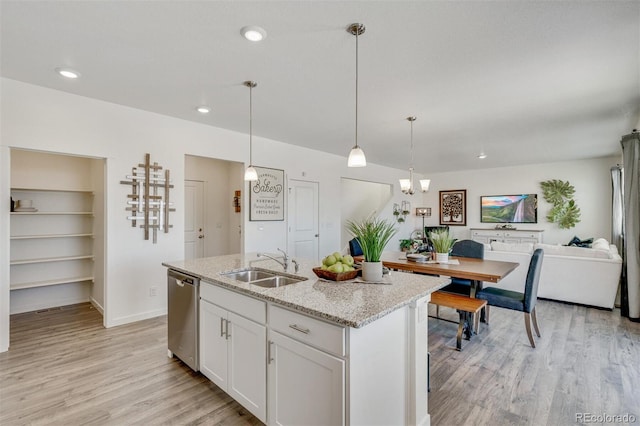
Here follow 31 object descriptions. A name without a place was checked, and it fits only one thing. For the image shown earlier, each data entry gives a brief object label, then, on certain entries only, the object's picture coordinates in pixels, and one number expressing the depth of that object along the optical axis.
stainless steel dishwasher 2.39
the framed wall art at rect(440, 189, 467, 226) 8.71
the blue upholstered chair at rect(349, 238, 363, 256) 5.74
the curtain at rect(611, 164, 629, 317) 5.79
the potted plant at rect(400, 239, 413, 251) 8.02
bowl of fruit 2.04
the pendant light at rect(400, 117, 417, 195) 4.30
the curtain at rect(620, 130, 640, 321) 3.68
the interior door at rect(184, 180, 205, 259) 5.66
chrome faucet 2.42
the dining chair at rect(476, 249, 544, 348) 2.98
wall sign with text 4.79
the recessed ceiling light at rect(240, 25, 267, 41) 2.01
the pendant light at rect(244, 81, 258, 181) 2.89
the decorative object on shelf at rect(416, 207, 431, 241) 8.81
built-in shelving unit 3.86
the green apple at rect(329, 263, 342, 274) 2.04
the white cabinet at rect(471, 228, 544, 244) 7.37
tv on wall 7.61
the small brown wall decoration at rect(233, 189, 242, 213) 5.81
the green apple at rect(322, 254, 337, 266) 2.13
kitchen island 1.41
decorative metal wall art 3.61
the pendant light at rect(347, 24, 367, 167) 2.36
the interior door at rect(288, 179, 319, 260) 5.44
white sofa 4.11
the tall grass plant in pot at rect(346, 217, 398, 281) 1.98
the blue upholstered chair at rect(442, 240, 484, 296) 3.76
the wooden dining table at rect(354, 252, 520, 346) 2.97
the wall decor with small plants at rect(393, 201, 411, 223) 8.33
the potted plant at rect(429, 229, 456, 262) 3.57
